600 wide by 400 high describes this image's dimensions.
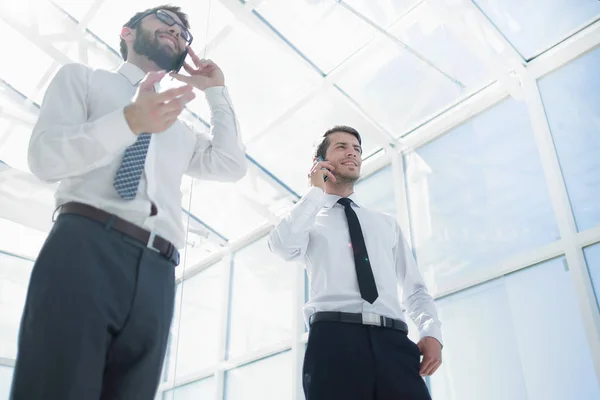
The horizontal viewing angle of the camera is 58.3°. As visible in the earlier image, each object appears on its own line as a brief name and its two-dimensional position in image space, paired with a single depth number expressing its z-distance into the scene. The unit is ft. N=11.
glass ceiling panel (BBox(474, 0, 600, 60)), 11.32
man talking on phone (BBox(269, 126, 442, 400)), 5.07
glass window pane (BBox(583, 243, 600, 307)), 9.71
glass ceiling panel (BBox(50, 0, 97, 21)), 15.08
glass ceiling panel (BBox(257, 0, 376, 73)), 13.41
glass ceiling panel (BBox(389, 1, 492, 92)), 12.64
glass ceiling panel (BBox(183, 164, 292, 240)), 18.60
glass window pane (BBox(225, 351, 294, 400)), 16.47
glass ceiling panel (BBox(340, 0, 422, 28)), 12.75
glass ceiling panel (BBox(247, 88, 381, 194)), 15.16
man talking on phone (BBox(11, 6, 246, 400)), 2.88
